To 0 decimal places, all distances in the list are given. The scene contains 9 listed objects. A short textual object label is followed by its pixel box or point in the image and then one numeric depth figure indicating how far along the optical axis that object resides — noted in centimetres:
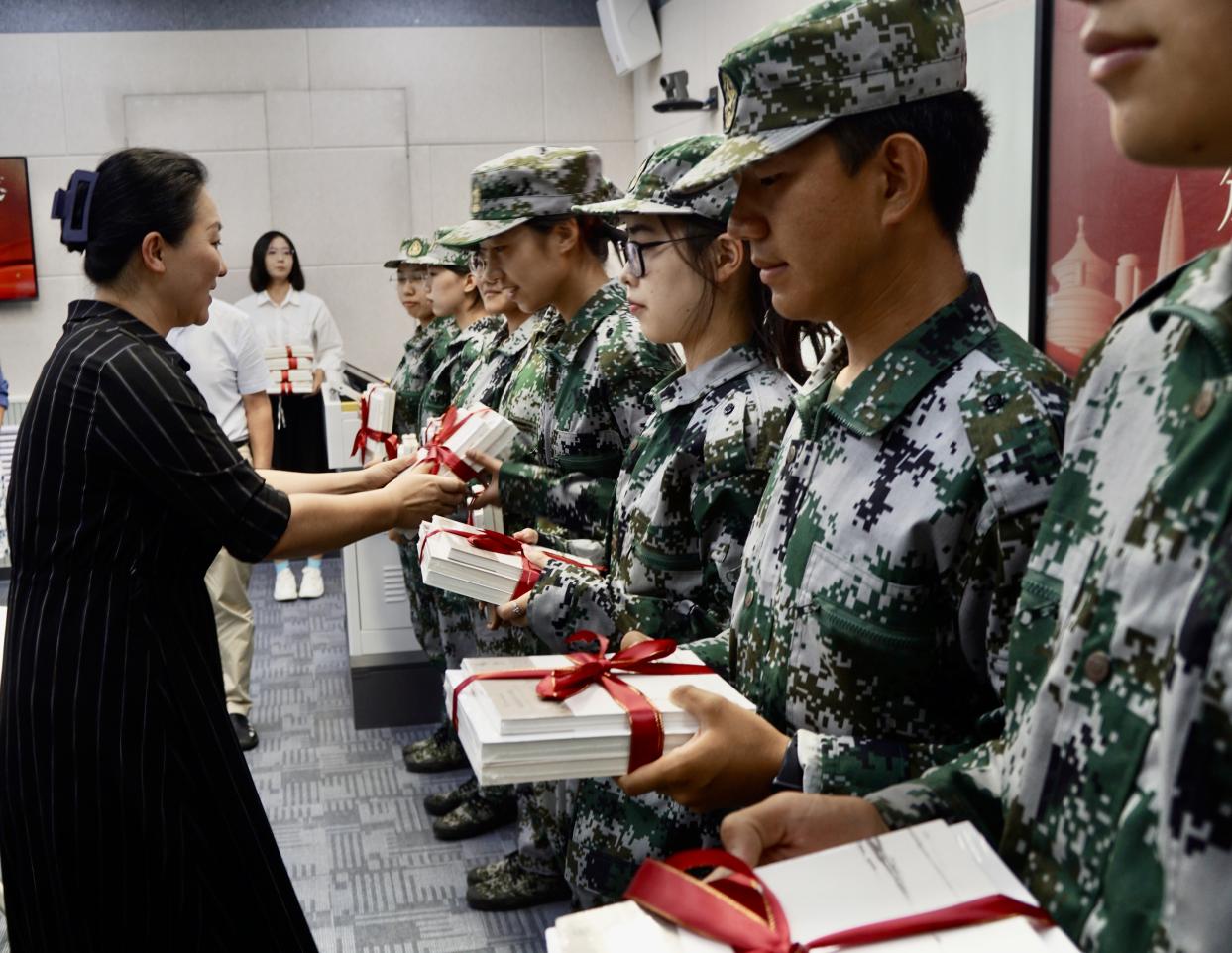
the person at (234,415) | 413
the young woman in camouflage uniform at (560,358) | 240
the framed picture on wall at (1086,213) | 203
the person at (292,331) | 677
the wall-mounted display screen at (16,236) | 672
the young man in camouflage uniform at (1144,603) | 61
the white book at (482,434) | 253
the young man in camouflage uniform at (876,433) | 107
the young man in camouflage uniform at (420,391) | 390
